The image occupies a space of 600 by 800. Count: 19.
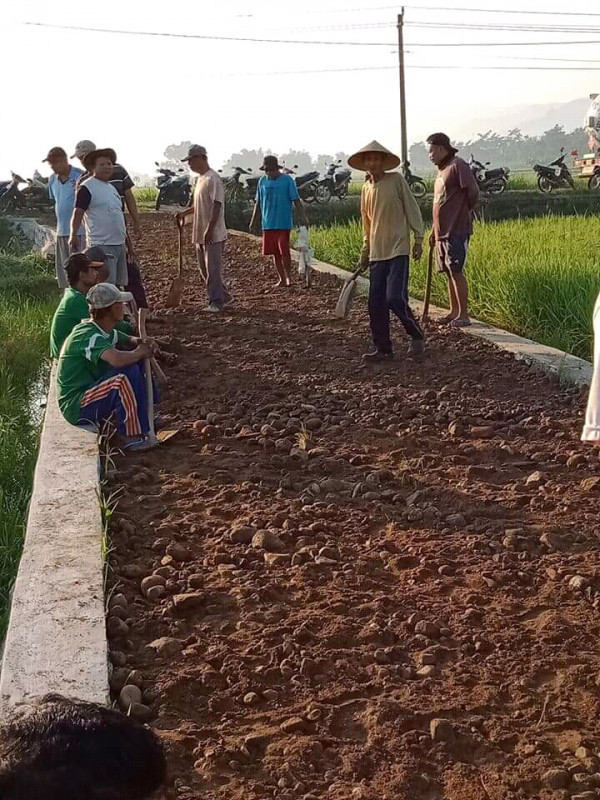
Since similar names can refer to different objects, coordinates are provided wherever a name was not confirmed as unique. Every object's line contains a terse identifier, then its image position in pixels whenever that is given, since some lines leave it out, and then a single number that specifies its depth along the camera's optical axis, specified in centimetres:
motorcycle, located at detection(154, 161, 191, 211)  2117
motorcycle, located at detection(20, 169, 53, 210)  2102
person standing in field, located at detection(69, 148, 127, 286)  683
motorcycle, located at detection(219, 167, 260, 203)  2050
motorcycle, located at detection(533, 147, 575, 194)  2350
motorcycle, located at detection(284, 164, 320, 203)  2086
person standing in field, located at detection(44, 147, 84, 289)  771
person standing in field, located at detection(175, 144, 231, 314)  841
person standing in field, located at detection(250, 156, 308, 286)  988
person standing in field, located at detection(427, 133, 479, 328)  726
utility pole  2919
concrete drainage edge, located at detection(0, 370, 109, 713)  279
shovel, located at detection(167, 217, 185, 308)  899
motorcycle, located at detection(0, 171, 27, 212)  2079
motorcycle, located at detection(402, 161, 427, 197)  2264
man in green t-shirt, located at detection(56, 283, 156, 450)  495
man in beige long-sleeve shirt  647
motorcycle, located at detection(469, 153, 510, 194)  2222
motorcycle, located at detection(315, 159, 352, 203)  2198
